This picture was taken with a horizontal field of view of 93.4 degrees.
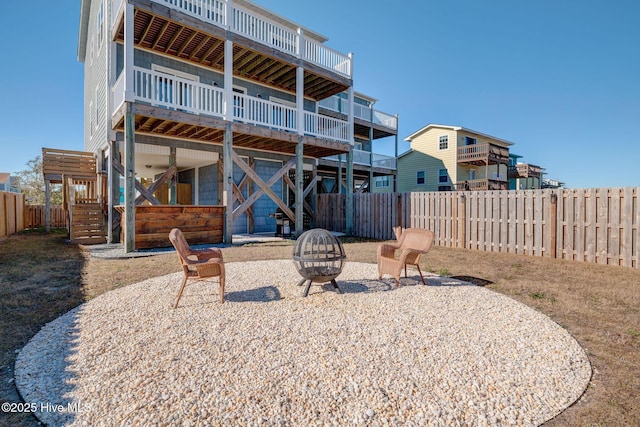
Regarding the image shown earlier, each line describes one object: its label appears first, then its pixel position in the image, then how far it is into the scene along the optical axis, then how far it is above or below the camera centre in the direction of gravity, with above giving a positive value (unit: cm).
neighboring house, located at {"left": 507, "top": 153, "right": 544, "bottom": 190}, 2771 +354
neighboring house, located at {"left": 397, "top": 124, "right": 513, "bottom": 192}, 2358 +407
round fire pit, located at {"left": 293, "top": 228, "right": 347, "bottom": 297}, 462 -73
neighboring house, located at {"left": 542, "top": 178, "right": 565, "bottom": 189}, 3663 +337
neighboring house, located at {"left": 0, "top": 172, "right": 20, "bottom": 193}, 3753 +354
